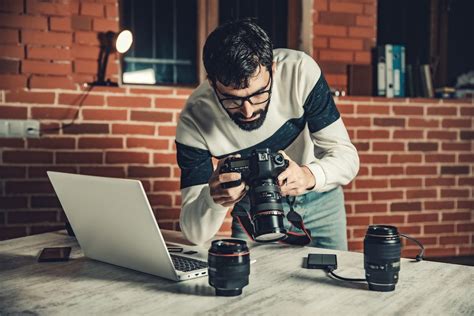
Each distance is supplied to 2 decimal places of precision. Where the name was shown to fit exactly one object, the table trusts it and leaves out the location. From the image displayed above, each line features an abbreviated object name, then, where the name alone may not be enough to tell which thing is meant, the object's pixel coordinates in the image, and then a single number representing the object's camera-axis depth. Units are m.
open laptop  1.08
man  1.44
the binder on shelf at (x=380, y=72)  2.96
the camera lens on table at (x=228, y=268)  1.01
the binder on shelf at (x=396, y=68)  2.97
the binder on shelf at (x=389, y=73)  2.97
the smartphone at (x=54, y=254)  1.33
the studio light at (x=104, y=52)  2.54
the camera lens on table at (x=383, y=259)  1.05
